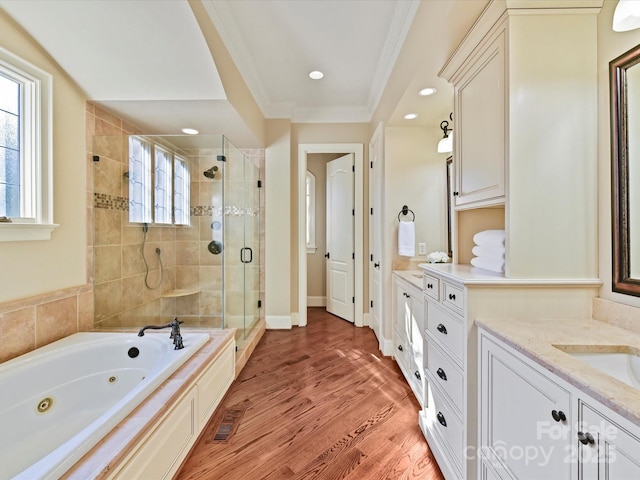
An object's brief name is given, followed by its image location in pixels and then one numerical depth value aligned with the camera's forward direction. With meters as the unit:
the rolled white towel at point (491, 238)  1.33
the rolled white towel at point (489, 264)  1.30
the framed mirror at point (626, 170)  1.05
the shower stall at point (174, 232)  2.26
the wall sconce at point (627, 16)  0.90
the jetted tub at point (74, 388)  1.17
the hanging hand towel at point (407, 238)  2.58
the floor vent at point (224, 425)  1.64
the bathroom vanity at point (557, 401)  0.64
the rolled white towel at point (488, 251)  1.31
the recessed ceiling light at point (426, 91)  2.00
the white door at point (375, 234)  2.85
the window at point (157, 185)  2.48
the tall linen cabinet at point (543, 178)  1.18
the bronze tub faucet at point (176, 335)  1.64
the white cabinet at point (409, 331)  1.88
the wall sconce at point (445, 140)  2.38
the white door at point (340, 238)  3.67
